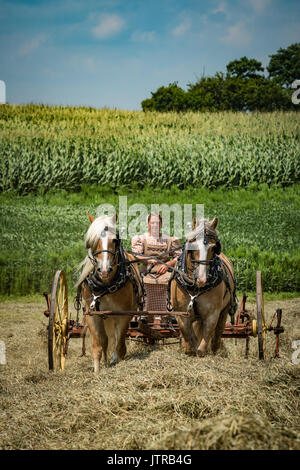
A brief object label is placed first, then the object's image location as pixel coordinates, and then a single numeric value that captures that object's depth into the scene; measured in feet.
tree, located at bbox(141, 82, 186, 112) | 143.64
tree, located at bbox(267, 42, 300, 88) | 177.99
